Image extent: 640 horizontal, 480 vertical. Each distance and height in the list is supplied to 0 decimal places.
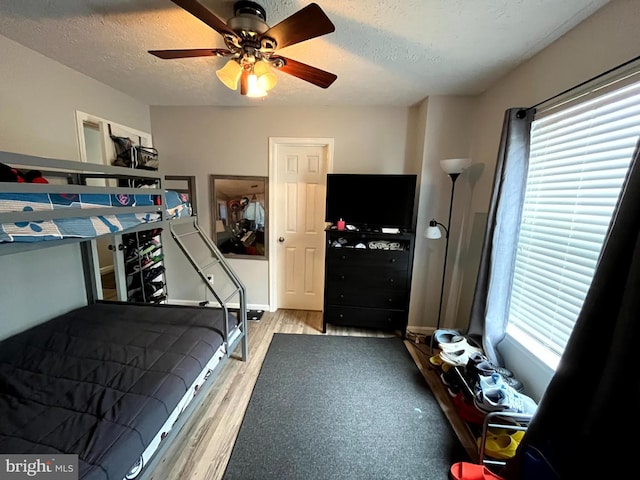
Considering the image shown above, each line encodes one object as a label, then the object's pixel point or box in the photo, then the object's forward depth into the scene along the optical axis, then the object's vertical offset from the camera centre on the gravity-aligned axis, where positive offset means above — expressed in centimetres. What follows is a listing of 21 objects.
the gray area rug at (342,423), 136 -141
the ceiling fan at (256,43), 108 +77
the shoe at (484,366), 164 -104
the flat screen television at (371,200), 246 +3
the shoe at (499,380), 153 -108
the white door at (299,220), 290 -24
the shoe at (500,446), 133 -128
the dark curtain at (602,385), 91 -68
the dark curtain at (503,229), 169 -15
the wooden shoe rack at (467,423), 130 -141
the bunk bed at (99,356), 94 -89
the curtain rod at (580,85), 111 +65
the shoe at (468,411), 154 -127
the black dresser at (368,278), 251 -76
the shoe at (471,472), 126 -135
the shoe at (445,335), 212 -110
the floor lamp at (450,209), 214 -4
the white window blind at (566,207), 117 +1
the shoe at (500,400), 139 -108
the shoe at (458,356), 182 -110
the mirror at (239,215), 293 -20
